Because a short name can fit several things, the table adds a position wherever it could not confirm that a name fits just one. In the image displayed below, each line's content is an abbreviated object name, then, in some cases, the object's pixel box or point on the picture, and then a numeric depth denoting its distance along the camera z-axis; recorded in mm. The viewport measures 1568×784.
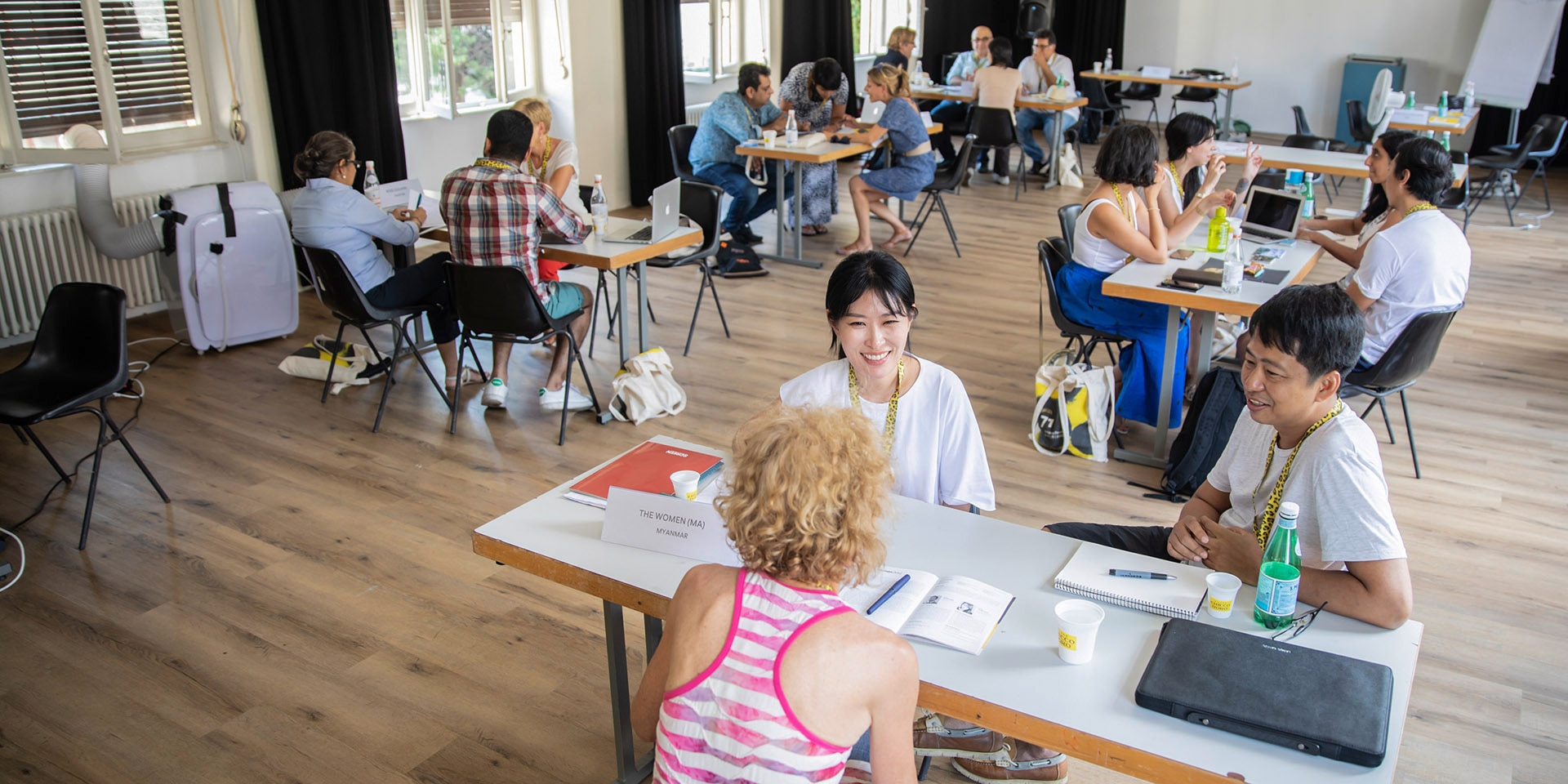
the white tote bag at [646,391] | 4543
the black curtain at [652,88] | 8086
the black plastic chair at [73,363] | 3508
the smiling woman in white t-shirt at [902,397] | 2482
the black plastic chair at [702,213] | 5332
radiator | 5254
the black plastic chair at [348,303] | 4355
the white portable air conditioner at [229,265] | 5184
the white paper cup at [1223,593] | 1881
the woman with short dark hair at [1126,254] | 4297
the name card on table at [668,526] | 2090
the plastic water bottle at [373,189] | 4883
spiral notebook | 1913
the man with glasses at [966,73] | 10188
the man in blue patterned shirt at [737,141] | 7070
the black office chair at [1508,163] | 7988
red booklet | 2355
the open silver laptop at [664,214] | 4805
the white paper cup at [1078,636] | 1751
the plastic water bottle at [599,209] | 4793
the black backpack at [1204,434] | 3777
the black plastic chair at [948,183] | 7230
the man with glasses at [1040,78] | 9977
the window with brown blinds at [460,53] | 7078
